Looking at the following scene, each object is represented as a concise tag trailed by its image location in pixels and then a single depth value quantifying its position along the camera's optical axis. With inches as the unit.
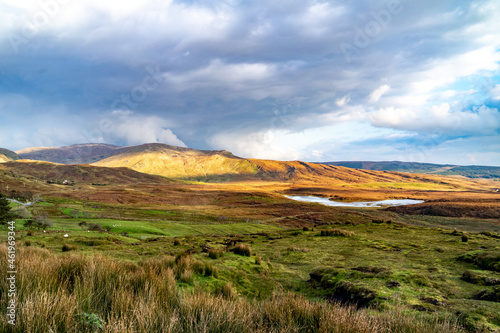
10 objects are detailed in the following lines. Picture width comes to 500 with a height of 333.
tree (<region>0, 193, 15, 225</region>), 861.2
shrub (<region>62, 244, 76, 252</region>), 420.9
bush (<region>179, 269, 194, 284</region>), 262.2
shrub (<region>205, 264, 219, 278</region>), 308.0
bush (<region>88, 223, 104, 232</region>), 877.2
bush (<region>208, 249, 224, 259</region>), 452.4
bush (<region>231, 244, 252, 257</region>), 495.5
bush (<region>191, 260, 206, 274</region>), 310.1
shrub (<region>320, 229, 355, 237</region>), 846.1
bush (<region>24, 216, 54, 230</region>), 820.0
